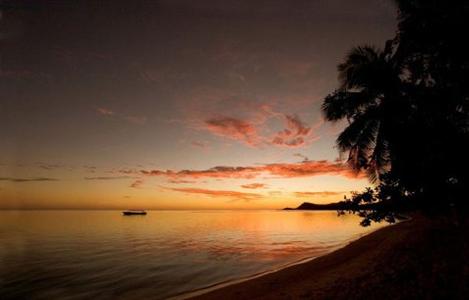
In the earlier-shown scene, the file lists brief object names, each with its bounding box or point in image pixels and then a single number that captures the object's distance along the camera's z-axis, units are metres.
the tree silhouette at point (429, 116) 6.18
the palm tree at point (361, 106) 15.04
